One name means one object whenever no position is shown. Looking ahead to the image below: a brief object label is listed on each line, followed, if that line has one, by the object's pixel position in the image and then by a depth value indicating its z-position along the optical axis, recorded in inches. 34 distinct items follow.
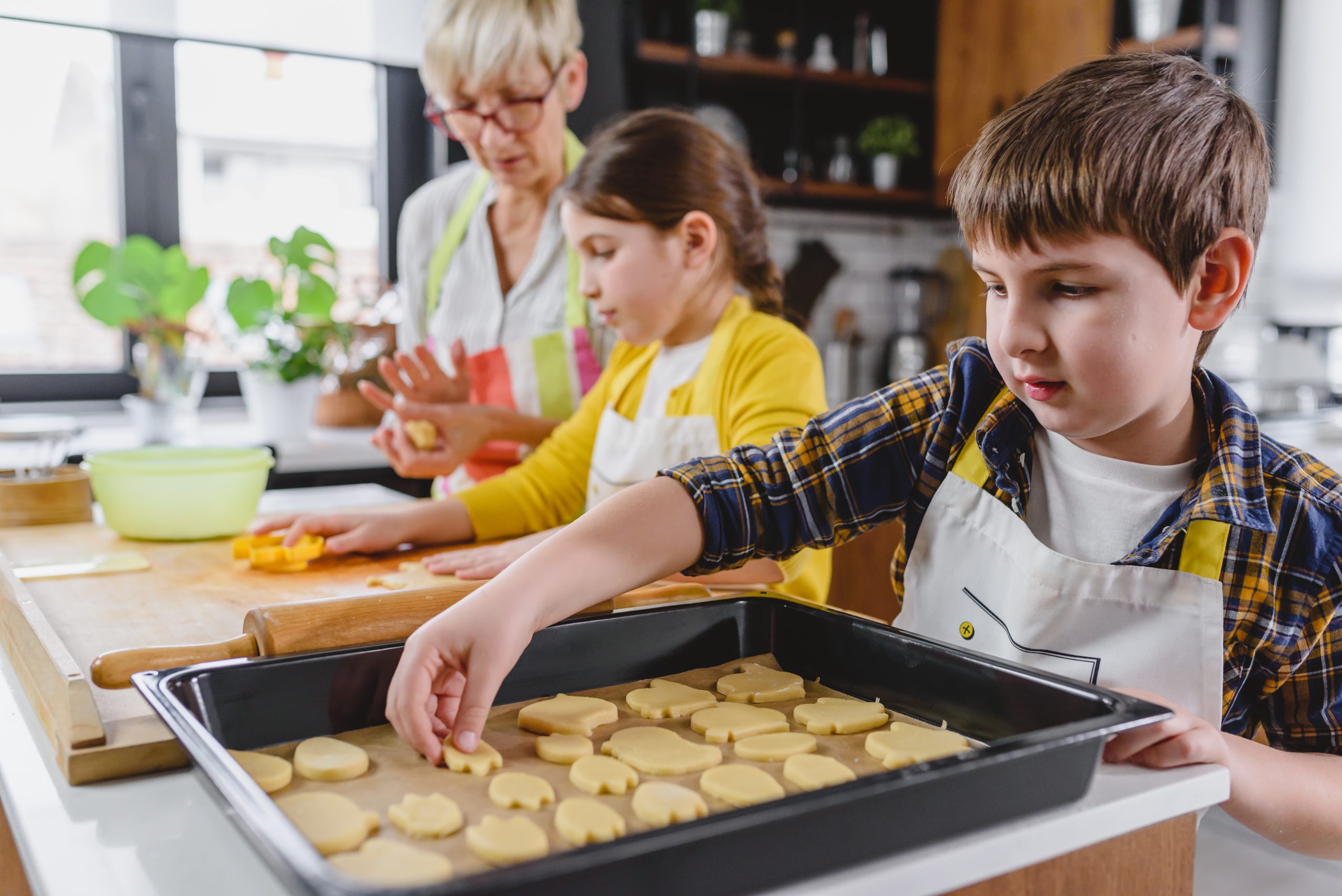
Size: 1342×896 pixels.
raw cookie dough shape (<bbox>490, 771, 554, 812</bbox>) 23.4
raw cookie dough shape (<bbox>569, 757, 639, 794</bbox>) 24.1
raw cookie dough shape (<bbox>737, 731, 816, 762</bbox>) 26.3
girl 49.9
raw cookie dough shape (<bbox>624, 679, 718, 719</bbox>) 29.2
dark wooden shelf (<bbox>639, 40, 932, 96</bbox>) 124.6
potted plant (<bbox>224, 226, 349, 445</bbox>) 96.6
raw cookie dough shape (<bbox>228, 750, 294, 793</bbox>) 23.5
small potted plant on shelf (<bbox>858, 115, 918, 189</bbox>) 143.9
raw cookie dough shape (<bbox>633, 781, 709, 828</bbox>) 22.2
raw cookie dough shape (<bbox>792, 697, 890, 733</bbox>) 27.8
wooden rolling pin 26.6
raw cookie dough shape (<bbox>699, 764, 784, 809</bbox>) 23.6
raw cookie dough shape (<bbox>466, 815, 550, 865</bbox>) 20.4
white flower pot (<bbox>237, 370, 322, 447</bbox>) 96.2
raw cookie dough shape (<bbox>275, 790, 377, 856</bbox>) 21.0
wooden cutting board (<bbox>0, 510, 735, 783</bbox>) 25.1
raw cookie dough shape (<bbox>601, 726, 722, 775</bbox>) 25.2
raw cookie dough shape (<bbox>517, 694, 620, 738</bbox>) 27.6
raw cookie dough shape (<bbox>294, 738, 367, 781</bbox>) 24.6
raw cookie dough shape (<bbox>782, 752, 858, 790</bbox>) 24.1
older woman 60.9
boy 28.9
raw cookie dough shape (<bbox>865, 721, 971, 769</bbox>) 25.4
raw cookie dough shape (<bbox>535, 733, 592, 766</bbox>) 25.9
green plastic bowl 51.3
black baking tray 17.0
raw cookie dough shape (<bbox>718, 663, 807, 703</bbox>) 30.2
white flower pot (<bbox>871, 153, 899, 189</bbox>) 143.9
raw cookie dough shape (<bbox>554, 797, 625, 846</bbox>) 21.3
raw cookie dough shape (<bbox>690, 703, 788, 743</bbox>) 27.6
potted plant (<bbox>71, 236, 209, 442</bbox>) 94.4
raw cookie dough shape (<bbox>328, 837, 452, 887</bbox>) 19.5
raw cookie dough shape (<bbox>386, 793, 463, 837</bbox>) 21.8
